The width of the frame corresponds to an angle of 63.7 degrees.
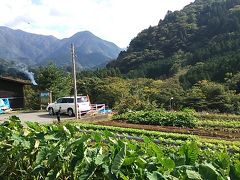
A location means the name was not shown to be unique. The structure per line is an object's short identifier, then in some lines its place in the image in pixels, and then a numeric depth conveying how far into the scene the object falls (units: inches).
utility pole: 513.1
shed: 782.5
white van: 573.0
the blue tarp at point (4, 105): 684.8
